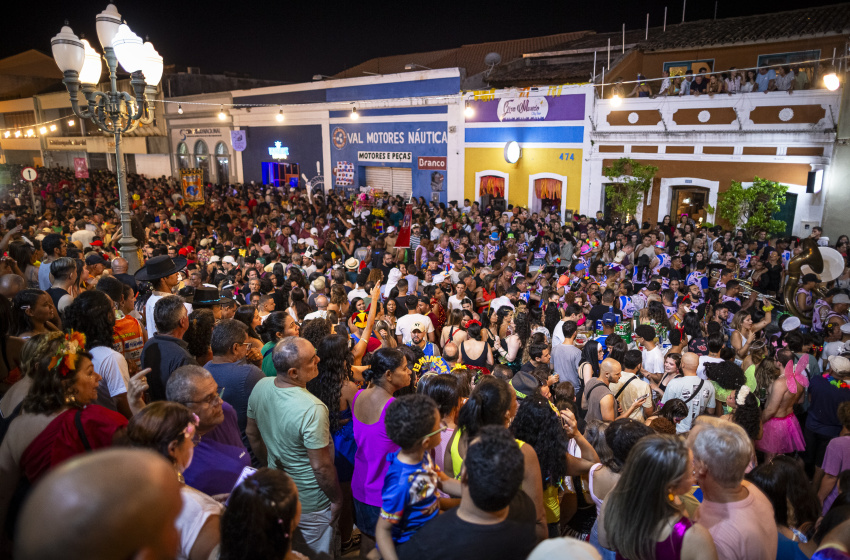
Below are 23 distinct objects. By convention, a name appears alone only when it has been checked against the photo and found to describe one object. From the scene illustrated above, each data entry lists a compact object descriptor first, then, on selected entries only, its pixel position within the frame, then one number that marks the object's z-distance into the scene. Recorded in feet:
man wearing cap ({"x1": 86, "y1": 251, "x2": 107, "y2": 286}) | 21.54
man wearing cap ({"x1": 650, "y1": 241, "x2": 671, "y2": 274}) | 30.99
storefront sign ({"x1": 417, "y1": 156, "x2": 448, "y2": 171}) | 61.05
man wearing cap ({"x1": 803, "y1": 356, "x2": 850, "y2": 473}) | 14.65
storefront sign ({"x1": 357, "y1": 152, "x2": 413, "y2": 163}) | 64.28
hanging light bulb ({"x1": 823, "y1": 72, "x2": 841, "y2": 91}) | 34.30
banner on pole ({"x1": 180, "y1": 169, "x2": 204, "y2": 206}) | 45.83
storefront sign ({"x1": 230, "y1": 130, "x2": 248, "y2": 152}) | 80.59
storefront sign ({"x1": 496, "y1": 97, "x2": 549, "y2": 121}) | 52.19
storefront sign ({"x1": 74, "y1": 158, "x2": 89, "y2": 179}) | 53.51
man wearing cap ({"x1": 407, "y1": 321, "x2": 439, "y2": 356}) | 18.76
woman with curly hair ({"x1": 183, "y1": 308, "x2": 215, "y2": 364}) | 14.33
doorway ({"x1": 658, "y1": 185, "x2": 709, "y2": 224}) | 45.46
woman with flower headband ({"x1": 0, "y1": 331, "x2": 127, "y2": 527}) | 8.10
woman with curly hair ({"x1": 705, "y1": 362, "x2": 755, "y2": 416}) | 15.15
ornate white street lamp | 19.42
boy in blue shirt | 7.59
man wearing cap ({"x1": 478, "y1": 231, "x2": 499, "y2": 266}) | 35.04
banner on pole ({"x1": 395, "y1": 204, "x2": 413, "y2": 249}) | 32.22
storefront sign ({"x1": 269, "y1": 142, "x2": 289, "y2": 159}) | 78.69
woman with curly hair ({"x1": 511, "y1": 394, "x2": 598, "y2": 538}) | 9.79
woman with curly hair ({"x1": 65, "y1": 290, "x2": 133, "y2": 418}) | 10.90
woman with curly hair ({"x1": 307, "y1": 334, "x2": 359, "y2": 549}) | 11.57
